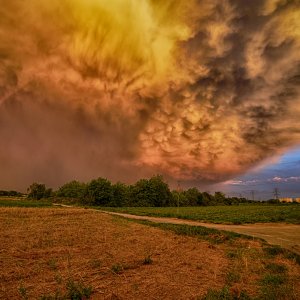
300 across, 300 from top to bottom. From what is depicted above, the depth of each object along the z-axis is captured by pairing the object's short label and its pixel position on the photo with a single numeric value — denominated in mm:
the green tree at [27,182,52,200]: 115932
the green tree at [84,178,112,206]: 79209
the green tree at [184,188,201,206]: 116799
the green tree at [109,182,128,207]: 81638
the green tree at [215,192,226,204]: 133289
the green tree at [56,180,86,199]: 116694
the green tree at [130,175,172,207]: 89783
